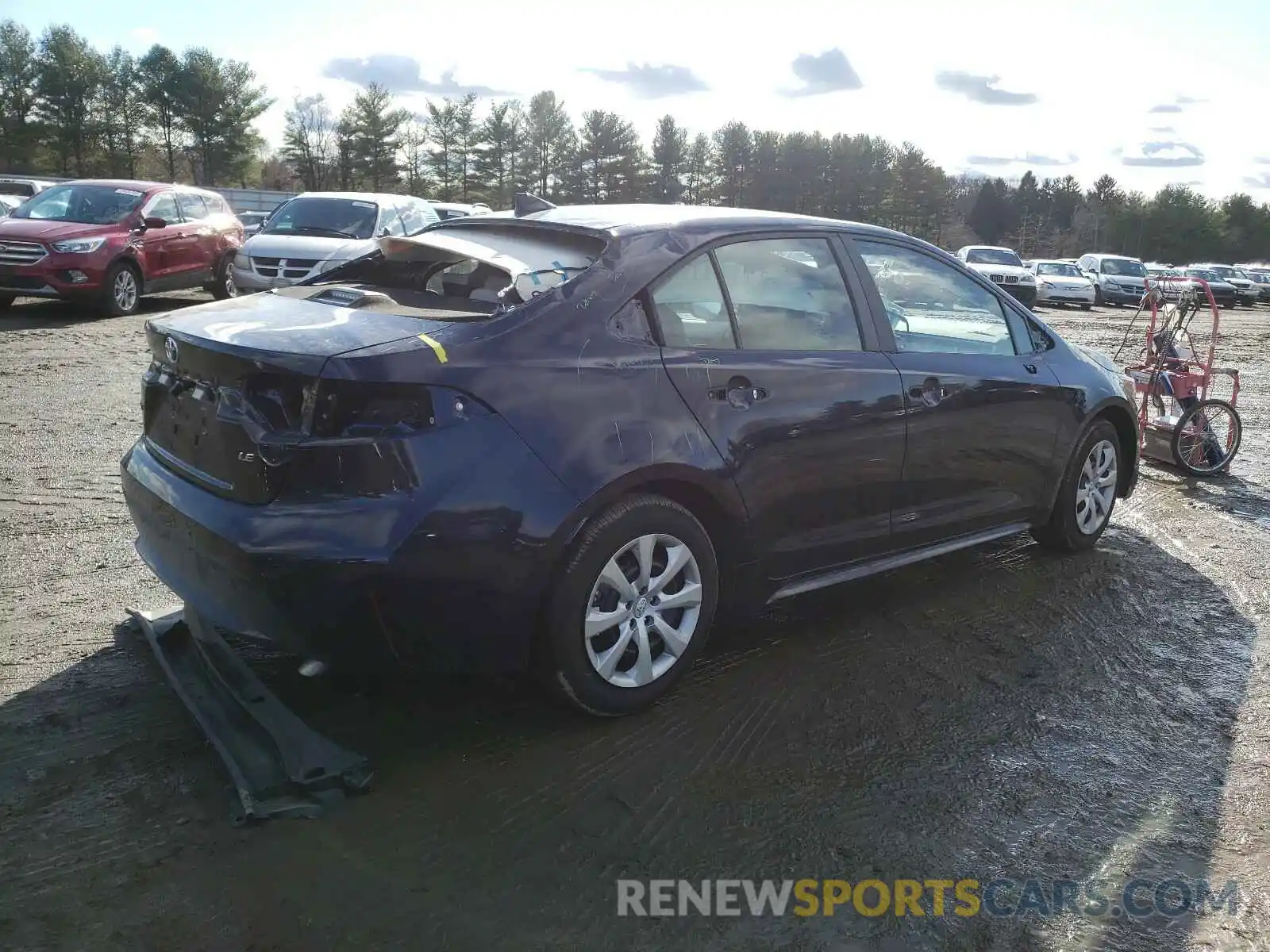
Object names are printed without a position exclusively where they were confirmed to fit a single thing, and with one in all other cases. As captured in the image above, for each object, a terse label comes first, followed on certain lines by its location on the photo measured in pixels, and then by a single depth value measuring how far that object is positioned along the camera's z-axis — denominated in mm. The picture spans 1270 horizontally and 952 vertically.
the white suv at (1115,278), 35000
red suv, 13297
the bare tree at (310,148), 73938
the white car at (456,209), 19541
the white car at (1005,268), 27875
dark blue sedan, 3102
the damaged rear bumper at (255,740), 3053
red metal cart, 7914
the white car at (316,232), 13422
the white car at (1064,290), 32250
